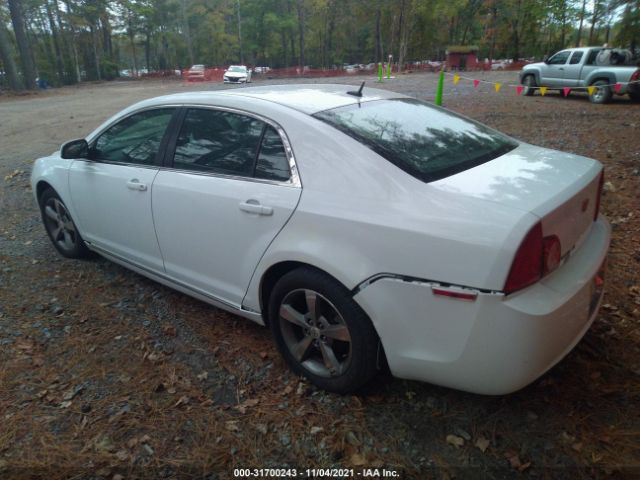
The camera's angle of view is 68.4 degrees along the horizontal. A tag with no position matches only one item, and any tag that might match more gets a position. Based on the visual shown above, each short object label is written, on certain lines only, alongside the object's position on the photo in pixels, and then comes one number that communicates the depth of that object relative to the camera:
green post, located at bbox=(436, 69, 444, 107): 10.71
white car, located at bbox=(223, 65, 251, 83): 31.83
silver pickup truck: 13.08
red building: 42.00
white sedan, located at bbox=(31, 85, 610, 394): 1.99
